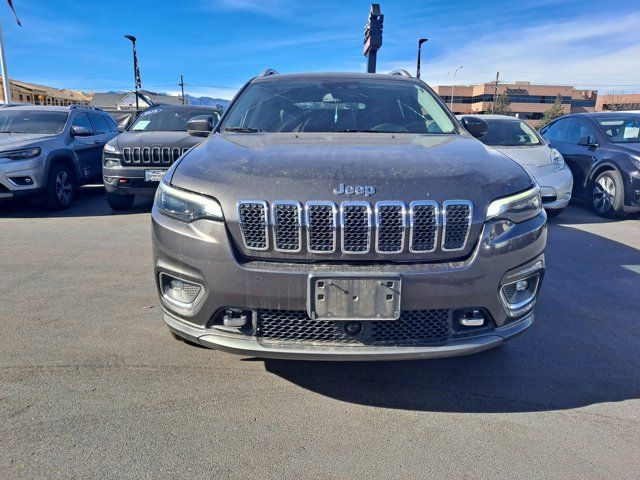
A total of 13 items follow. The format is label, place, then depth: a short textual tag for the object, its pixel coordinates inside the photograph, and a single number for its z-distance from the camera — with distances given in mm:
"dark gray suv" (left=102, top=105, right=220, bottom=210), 6945
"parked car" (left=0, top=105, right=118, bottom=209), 6992
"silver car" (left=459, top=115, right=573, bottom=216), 6672
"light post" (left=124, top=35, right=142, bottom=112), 26234
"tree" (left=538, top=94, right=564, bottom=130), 68762
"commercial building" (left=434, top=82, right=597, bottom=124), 82250
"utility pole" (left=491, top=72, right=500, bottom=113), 67425
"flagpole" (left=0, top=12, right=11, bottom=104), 20922
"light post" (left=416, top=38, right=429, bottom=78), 20875
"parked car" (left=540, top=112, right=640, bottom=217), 7090
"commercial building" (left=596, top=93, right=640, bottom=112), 67175
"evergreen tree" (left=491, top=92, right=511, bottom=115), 67812
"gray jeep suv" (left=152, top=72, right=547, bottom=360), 2100
